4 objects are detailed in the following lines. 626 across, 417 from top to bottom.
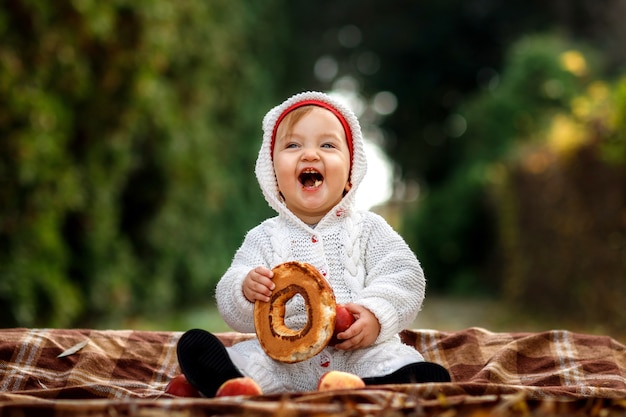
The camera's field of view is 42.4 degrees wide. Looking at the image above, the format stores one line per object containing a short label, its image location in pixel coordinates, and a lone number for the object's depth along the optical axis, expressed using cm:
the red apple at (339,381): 220
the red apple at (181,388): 248
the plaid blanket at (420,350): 216
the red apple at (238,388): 220
